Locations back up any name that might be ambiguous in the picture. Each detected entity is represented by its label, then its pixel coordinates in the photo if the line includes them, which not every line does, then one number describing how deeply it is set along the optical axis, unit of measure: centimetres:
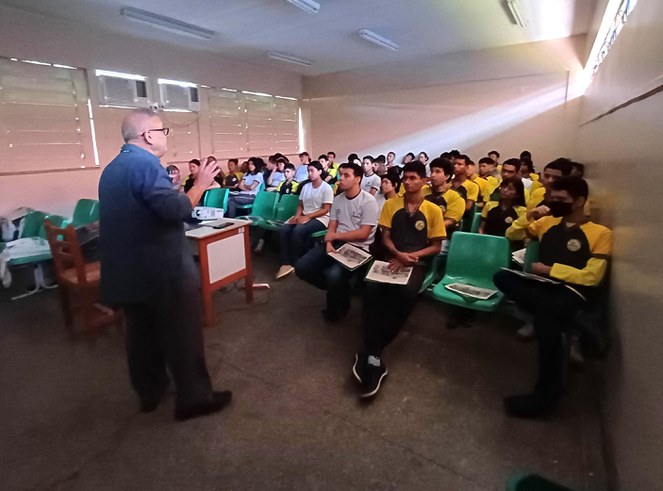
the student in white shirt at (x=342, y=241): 298
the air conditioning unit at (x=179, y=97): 630
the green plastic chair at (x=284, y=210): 464
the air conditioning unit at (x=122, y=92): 547
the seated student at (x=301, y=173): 721
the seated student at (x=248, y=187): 548
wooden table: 291
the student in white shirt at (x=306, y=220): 396
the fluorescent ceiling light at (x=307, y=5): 443
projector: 372
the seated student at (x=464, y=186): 393
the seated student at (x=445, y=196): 330
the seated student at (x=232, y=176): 646
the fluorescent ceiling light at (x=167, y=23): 471
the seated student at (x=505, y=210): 309
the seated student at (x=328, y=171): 591
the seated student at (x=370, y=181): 549
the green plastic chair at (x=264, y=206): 500
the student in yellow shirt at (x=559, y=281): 189
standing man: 169
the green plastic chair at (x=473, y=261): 263
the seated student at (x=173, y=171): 498
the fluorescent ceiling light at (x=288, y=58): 697
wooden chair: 267
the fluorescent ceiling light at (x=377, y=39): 584
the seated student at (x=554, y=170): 321
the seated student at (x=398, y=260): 229
